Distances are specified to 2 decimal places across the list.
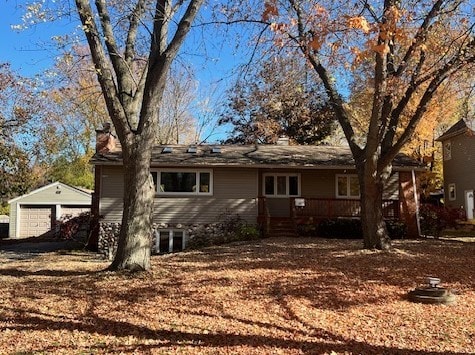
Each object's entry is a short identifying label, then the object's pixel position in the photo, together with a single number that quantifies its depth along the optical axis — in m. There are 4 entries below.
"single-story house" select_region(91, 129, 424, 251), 17.92
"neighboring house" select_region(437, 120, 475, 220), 25.94
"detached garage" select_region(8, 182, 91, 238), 27.98
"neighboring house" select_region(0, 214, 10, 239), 28.58
